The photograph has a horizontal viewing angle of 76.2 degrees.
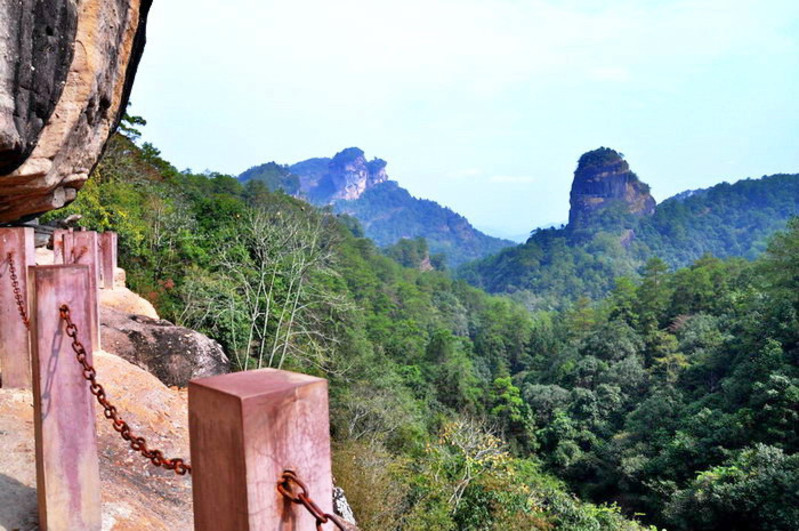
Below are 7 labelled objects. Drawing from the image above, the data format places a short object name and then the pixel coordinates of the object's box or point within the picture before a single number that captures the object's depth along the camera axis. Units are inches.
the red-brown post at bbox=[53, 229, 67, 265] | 282.4
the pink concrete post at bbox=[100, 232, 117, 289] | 374.0
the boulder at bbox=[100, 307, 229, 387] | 293.4
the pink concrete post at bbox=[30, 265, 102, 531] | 91.4
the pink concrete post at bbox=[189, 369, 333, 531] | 44.8
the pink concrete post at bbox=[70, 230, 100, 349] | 267.6
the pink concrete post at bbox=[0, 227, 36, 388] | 142.5
